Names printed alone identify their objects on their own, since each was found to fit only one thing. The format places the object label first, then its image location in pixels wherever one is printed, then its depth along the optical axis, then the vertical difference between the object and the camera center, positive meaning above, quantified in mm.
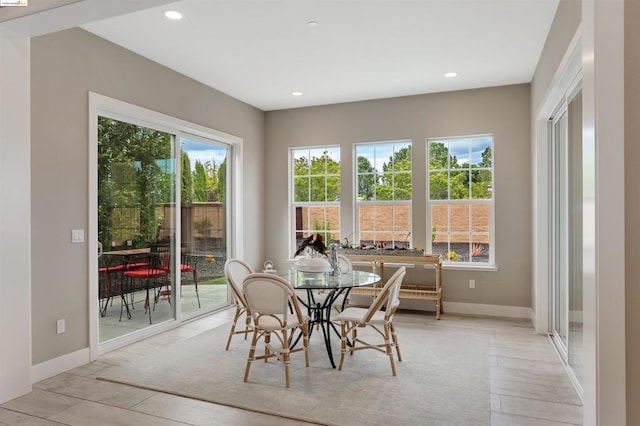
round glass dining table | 3379 -572
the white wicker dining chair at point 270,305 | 3047 -671
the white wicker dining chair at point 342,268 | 4255 -575
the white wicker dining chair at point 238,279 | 3612 -622
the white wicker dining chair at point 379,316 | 3242 -836
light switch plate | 3508 -154
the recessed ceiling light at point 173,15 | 3297 +1653
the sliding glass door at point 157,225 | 4004 -92
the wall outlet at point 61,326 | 3384 -904
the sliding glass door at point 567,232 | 3043 -153
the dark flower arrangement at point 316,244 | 3914 -268
